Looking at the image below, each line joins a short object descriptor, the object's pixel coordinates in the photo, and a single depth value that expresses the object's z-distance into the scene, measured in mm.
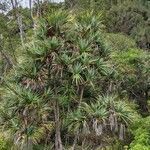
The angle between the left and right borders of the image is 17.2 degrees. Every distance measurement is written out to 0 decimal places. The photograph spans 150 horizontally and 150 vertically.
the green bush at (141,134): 22069
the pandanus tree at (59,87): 20781
